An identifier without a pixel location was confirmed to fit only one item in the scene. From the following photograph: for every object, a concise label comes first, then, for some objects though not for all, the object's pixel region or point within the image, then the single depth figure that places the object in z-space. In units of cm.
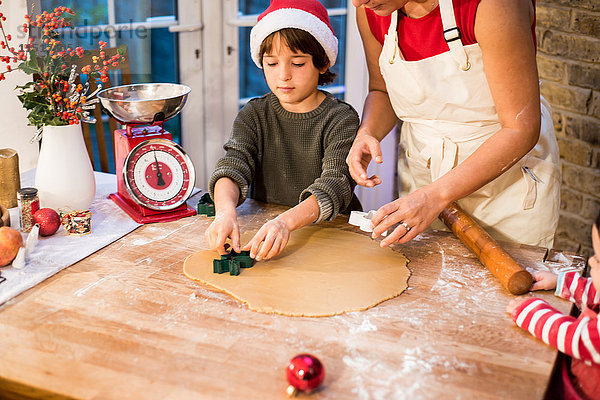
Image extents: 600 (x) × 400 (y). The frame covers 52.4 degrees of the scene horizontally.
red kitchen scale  161
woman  139
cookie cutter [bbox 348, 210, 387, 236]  143
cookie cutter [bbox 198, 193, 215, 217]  169
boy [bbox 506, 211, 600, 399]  103
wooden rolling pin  126
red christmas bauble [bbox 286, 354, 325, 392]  93
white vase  160
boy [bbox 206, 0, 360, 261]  158
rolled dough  122
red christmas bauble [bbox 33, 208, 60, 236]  150
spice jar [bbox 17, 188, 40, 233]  153
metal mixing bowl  158
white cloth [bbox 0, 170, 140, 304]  130
